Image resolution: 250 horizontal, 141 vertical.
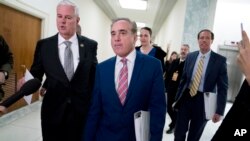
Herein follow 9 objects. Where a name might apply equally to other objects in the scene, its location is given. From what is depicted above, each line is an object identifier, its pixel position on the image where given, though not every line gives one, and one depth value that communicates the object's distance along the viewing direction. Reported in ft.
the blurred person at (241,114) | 2.72
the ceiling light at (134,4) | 31.65
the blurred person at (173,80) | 13.99
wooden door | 13.64
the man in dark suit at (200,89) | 9.27
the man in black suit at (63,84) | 6.33
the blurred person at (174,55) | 18.00
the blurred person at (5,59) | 6.40
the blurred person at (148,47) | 11.26
